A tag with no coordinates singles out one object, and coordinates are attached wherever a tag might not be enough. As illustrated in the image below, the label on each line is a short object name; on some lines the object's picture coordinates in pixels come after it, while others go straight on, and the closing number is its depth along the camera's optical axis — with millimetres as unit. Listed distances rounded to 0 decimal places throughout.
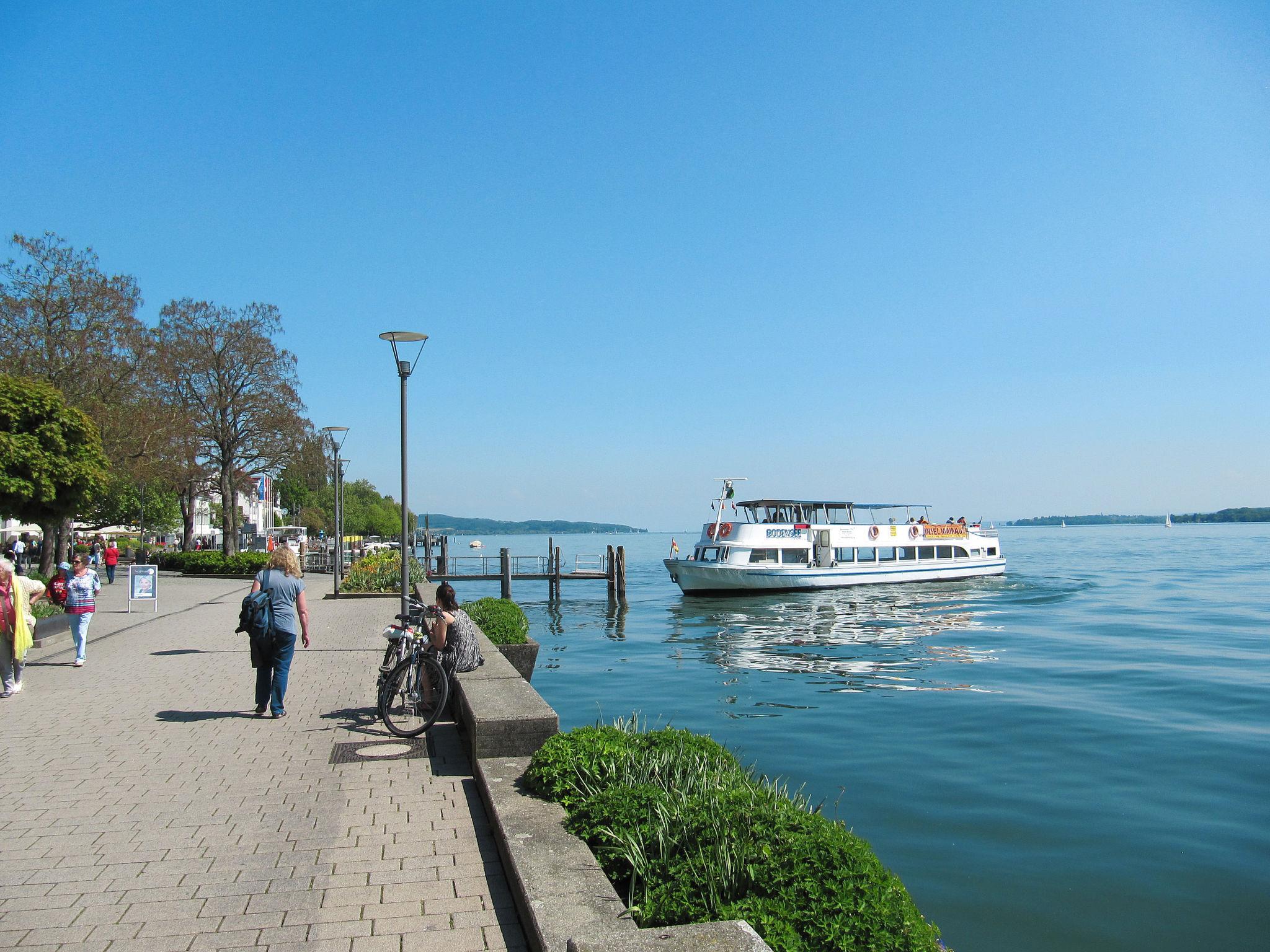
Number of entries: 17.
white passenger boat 40031
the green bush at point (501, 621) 12883
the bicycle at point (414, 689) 8547
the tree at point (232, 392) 44750
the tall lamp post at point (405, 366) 13281
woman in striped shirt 12938
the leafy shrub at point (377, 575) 27297
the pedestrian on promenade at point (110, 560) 34656
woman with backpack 9211
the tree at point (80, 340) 31250
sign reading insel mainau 45981
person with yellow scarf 10422
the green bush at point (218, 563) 38562
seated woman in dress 8797
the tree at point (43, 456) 21609
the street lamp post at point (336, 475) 26844
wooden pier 39469
